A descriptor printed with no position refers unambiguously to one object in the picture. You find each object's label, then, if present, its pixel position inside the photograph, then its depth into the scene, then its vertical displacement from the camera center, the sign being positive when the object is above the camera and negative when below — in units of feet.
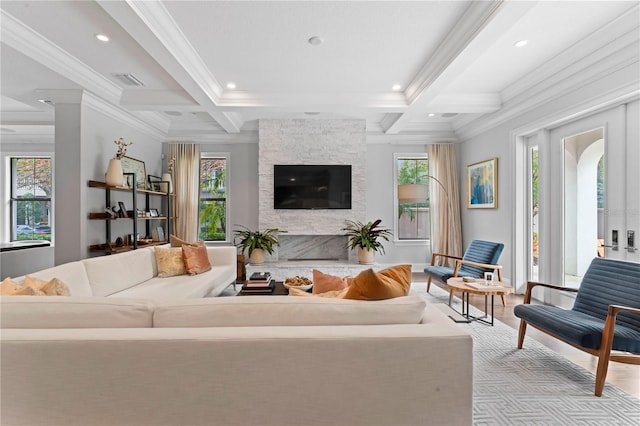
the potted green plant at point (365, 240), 17.08 -1.44
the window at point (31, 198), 19.95 +0.96
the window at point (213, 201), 19.70 +0.77
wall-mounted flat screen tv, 17.70 +1.52
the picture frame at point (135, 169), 15.33 +2.23
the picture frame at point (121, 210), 14.45 +0.16
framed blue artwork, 15.85 +1.55
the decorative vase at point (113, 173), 13.21 +1.67
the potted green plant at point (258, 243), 17.03 -1.59
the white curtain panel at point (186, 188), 18.94 +1.51
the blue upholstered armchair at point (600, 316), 6.40 -2.38
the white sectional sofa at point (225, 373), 3.94 -1.99
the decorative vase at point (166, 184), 17.62 +1.68
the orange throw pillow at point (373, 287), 4.90 -1.15
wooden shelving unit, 13.10 -0.21
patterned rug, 5.76 -3.64
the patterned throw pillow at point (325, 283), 6.07 -1.33
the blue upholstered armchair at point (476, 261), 12.64 -1.97
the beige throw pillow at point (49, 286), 5.65 -1.31
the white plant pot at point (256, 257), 17.17 -2.33
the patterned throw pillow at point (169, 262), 11.61 -1.79
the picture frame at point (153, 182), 17.45 +1.71
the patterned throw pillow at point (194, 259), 11.75 -1.70
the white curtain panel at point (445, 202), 19.13 +0.70
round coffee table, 9.84 -2.33
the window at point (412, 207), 20.03 +0.38
